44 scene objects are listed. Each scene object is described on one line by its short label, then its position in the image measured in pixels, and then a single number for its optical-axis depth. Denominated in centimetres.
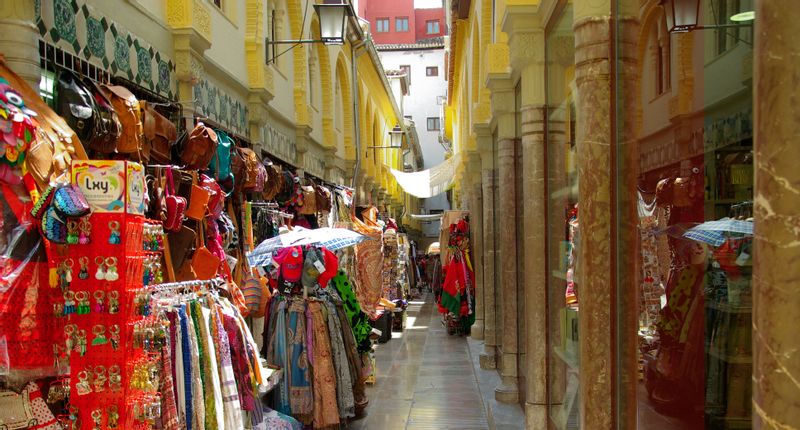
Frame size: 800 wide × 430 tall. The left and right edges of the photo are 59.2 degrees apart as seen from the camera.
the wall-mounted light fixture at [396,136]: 1944
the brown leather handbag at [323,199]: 1137
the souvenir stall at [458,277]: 1404
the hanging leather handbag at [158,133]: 540
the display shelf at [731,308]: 198
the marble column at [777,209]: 142
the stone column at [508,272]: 799
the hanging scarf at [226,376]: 478
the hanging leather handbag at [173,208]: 550
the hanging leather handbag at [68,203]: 315
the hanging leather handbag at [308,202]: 1094
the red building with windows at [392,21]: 4800
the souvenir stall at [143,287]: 332
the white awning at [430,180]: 1990
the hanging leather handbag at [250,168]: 775
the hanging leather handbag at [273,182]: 909
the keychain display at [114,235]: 339
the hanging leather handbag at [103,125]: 458
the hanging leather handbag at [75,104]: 435
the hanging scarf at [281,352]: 684
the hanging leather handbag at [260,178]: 806
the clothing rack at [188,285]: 438
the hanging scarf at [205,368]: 459
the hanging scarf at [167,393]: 413
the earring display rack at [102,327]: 334
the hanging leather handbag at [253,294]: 750
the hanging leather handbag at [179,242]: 598
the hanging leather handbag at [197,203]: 601
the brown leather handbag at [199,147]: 624
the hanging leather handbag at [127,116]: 496
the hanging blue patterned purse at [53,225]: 317
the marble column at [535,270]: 573
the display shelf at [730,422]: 198
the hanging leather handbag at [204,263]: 616
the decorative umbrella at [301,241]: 693
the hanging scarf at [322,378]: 689
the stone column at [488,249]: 1057
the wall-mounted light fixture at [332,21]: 873
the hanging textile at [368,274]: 1055
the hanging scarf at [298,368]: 682
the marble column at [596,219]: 328
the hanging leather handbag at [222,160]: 683
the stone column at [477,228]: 1319
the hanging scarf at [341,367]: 708
